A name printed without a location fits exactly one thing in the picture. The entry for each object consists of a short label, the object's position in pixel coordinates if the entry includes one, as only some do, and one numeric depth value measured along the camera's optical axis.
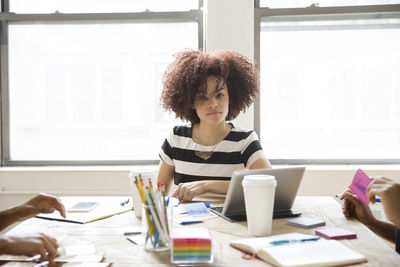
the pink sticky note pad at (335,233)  1.08
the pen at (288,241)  1.00
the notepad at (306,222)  1.17
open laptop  1.23
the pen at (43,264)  0.89
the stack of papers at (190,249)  0.89
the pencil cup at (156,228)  0.99
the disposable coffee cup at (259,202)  1.08
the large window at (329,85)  2.70
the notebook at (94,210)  1.30
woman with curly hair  1.83
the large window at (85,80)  2.78
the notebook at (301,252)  0.88
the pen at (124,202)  1.47
